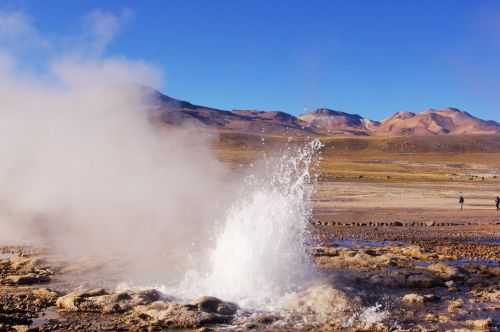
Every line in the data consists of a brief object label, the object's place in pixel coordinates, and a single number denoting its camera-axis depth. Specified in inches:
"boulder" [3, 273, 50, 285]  566.3
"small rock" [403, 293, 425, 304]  525.0
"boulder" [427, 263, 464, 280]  633.6
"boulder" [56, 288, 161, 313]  475.8
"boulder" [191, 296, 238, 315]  466.3
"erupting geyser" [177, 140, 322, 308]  538.3
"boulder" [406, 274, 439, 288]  599.8
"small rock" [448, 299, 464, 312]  508.2
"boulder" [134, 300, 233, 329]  445.4
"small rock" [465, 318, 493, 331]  450.0
